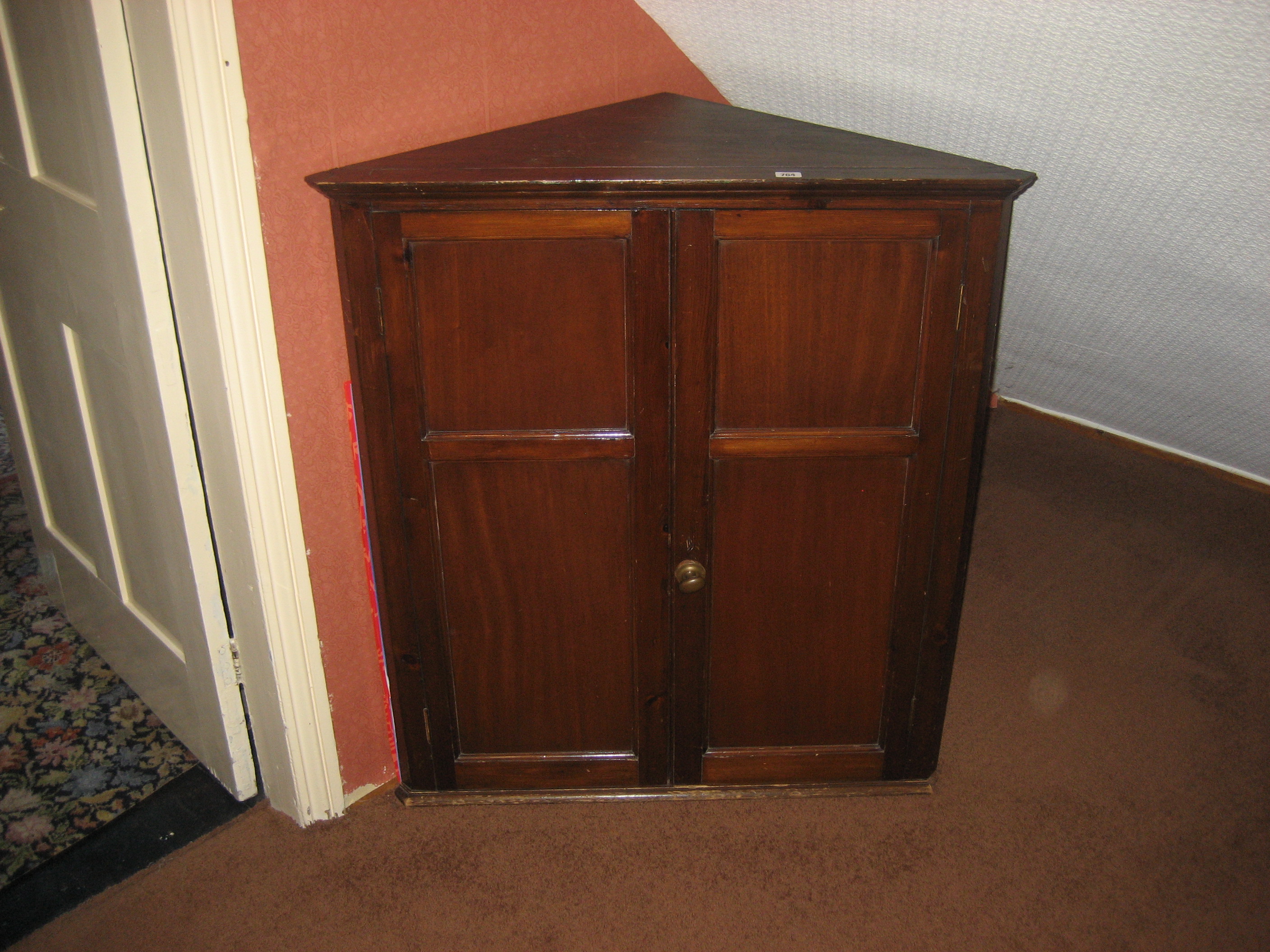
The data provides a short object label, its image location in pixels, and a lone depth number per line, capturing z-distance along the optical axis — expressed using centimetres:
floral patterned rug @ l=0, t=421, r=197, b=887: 201
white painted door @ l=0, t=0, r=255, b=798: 155
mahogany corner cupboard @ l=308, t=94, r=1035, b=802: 154
